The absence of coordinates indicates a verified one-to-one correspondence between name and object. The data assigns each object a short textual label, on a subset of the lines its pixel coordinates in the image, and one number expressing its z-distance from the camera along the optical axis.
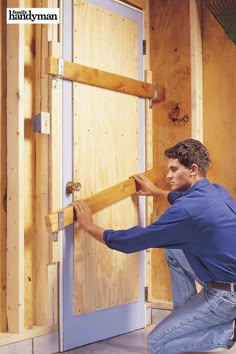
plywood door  3.38
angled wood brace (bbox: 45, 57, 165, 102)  3.23
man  2.91
